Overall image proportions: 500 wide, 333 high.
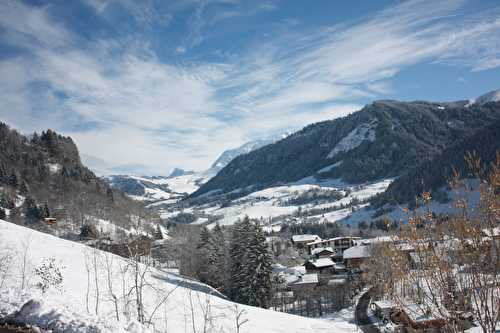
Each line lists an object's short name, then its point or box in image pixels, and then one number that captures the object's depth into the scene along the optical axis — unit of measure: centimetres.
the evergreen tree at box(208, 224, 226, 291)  5162
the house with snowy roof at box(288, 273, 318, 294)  5607
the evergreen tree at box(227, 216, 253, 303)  4284
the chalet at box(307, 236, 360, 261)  10162
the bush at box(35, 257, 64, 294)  1920
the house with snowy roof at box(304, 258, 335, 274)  7300
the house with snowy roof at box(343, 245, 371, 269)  7064
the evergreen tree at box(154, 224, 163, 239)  10280
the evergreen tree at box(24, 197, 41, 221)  8302
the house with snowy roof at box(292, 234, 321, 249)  11669
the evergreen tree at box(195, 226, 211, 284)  5522
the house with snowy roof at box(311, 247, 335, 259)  8862
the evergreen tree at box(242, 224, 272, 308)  4172
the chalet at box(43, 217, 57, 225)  8069
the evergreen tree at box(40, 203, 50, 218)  8344
